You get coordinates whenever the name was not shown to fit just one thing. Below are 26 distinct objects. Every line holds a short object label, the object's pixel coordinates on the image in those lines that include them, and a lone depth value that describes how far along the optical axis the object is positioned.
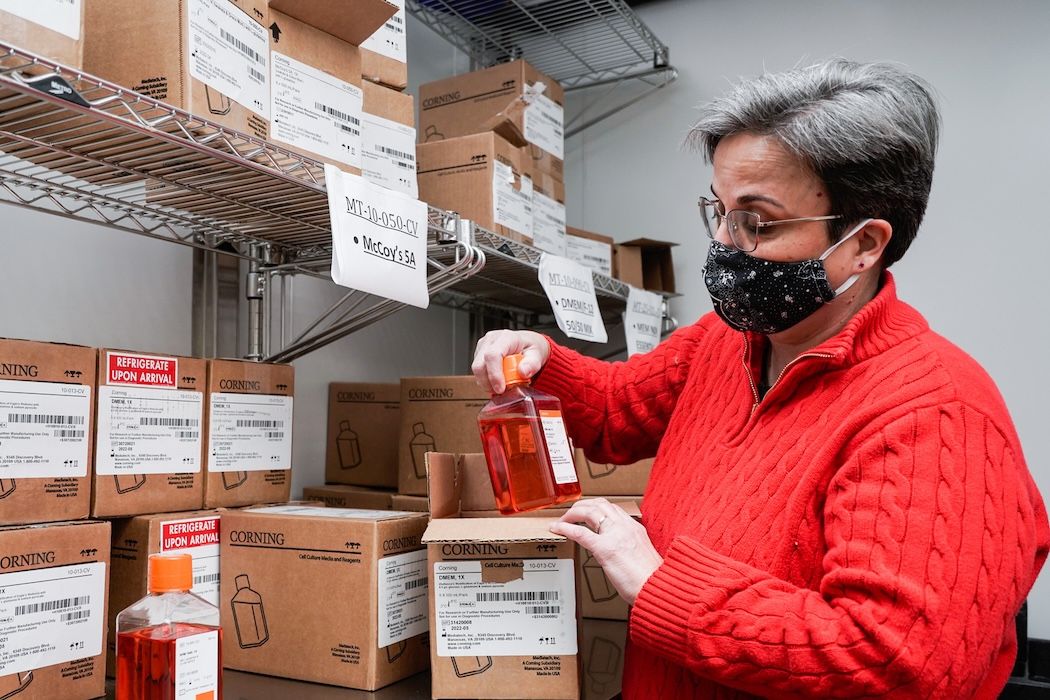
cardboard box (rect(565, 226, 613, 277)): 2.12
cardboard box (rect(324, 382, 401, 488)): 1.69
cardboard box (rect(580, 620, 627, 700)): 1.14
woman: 0.74
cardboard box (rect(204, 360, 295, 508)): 1.18
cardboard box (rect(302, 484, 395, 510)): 1.59
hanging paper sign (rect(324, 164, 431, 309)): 1.03
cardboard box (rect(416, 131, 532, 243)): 1.60
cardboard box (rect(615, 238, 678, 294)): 2.28
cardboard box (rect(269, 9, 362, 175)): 1.07
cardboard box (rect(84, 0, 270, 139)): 0.92
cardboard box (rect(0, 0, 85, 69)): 0.75
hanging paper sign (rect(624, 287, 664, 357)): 2.06
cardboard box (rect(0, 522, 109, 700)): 0.90
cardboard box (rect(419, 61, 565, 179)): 1.85
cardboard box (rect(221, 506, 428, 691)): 1.08
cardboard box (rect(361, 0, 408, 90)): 1.36
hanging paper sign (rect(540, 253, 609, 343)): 1.63
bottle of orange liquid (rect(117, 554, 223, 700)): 0.80
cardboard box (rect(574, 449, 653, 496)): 1.61
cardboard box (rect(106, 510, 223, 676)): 1.07
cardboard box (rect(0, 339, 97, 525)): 0.93
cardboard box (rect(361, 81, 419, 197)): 1.32
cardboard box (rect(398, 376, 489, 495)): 1.51
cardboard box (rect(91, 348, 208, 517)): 1.04
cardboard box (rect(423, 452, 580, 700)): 1.03
